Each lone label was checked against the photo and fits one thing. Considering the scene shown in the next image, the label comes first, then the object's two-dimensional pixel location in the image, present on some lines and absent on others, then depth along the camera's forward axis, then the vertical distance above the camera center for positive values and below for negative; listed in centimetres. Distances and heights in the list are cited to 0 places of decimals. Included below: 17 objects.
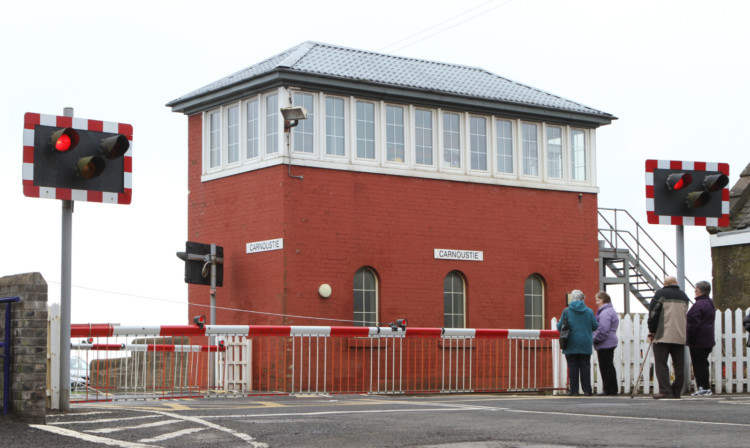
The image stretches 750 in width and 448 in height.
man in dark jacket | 1602 -9
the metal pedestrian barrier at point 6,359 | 1055 -40
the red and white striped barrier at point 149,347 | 1672 -53
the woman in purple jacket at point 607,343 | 1716 -42
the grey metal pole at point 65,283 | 1205 +35
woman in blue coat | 1697 -39
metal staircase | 3022 +138
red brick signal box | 2353 +271
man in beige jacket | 1564 -23
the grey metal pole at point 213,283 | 2384 +69
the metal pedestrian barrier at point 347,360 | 1914 -93
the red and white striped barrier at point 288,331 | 1528 -24
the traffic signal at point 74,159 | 1170 +164
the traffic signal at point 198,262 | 2347 +113
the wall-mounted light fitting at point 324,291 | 2330 +50
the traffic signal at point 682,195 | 1645 +174
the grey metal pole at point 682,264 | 1691 +76
